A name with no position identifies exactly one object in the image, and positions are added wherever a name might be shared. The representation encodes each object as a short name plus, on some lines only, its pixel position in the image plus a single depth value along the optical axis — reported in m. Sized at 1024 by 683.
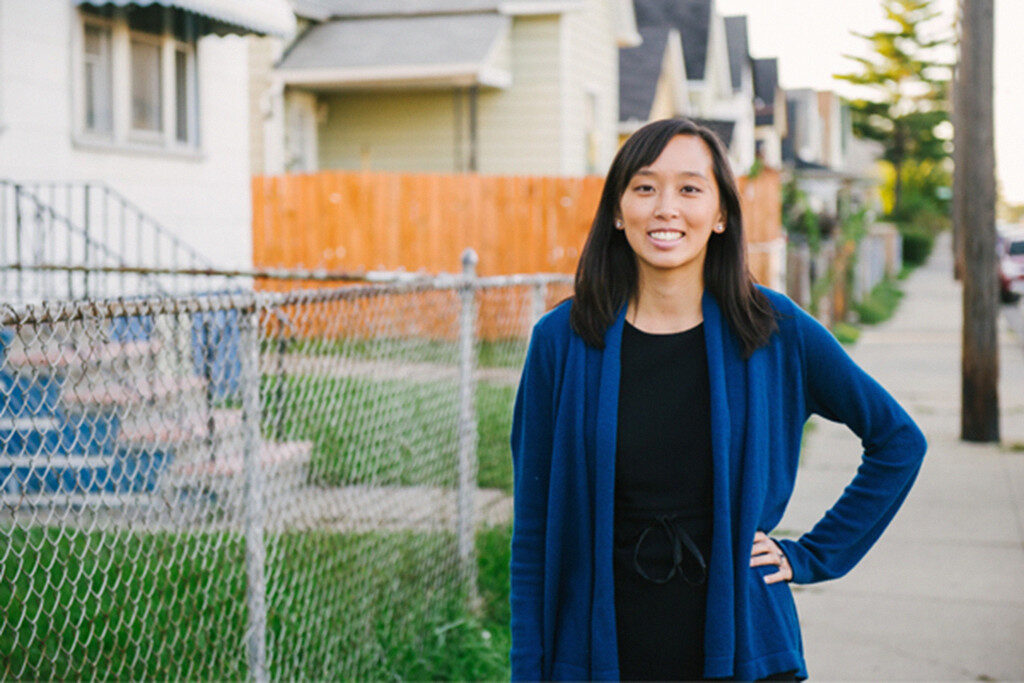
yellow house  18.02
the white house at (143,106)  9.23
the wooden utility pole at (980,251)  9.84
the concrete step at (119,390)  6.82
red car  28.34
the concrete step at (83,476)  6.25
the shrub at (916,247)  50.16
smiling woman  2.31
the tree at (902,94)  62.50
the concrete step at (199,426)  5.56
